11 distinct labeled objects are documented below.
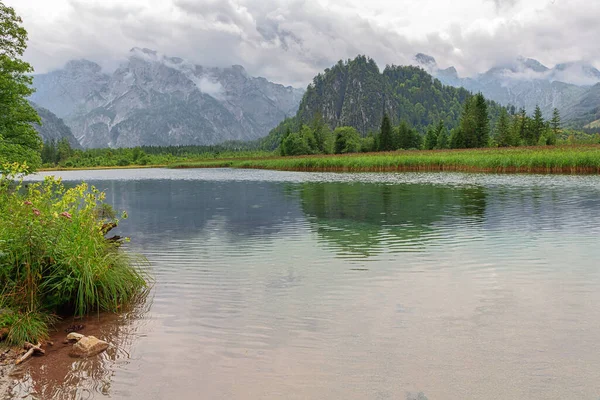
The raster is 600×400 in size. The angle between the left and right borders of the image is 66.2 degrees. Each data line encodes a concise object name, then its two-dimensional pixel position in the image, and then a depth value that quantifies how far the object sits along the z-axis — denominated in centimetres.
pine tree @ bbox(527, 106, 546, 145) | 13455
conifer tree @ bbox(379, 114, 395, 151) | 15075
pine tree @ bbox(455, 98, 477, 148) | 12688
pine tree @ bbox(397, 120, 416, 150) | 15500
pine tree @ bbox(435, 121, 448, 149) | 14288
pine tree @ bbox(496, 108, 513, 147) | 12801
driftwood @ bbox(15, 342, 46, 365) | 837
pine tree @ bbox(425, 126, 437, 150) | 14988
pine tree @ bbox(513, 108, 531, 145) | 13225
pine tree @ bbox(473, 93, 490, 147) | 12756
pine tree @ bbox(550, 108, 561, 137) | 15599
